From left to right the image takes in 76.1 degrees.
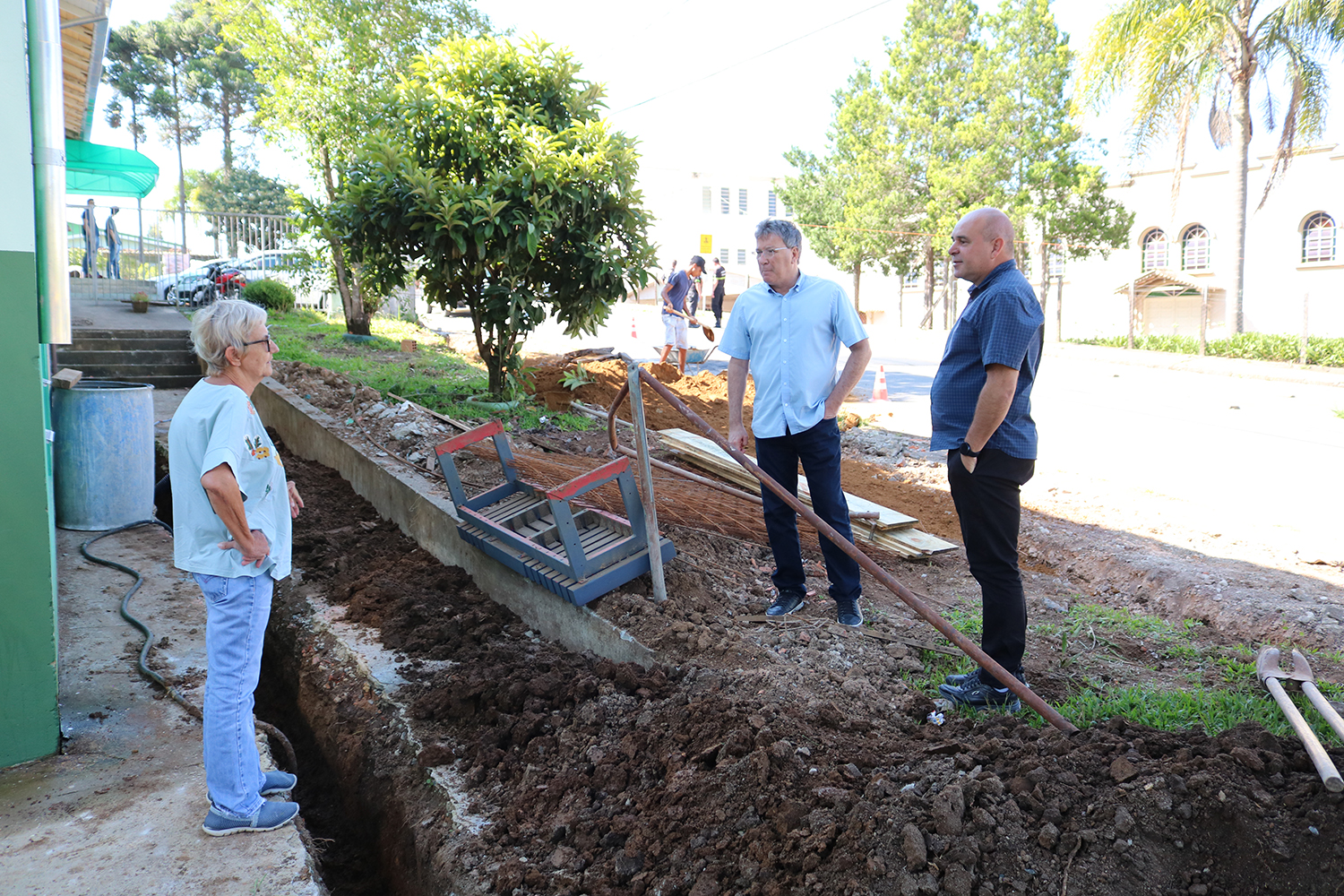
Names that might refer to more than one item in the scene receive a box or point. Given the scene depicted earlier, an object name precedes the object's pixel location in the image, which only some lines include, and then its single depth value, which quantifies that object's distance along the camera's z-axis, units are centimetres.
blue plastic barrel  630
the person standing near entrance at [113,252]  1955
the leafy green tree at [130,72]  4478
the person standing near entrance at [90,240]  1872
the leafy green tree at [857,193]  3127
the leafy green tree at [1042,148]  2489
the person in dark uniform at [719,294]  2473
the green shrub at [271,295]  1733
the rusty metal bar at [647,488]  403
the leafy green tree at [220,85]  4488
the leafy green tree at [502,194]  766
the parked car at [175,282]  1980
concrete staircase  1131
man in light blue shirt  405
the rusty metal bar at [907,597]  296
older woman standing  278
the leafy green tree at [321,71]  1426
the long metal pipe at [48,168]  323
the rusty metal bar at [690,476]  448
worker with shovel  1445
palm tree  1838
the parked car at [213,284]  1795
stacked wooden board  535
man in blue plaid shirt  308
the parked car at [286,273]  1617
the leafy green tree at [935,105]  2850
